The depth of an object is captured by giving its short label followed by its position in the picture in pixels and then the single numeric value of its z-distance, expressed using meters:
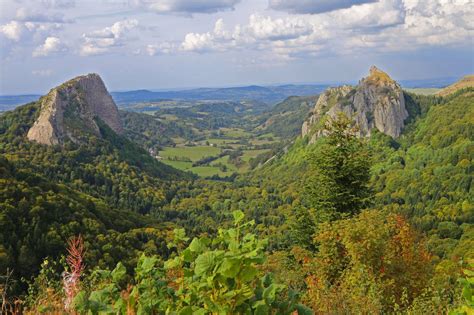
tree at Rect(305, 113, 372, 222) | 26.64
